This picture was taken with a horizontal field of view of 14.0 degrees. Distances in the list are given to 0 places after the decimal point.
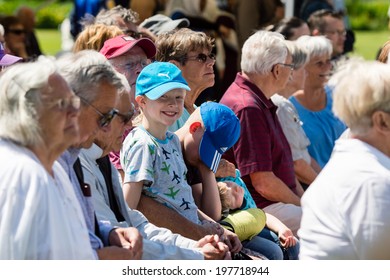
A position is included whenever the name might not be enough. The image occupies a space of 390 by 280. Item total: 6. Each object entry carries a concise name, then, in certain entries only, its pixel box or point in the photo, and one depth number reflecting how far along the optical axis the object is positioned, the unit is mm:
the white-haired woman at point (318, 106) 12175
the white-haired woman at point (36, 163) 5063
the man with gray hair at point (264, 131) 9548
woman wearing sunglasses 9228
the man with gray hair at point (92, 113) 6098
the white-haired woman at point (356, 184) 5689
